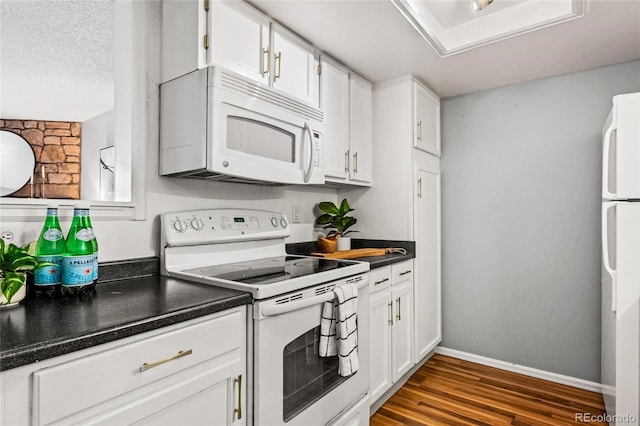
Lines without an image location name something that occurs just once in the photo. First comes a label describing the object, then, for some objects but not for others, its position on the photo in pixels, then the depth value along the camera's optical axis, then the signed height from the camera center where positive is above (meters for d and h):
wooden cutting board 2.24 -0.24
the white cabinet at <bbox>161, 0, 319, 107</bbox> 1.49 +0.78
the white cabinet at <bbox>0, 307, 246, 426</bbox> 0.74 -0.40
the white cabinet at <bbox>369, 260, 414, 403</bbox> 2.05 -0.67
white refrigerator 1.64 -0.20
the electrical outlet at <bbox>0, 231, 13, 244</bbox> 1.21 -0.07
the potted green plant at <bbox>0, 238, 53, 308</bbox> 1.01 -0.17
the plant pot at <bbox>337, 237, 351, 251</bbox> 2.51 -0.19
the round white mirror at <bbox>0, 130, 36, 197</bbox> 2.04 +0.32
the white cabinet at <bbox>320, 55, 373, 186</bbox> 2.23 +0.62
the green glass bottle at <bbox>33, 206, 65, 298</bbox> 1.15 -0.13
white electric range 1.25 -0.32
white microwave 1.45 +0.39
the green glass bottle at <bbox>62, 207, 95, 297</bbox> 1.15 -0.15
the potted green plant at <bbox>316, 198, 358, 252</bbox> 2.50 -0.03
